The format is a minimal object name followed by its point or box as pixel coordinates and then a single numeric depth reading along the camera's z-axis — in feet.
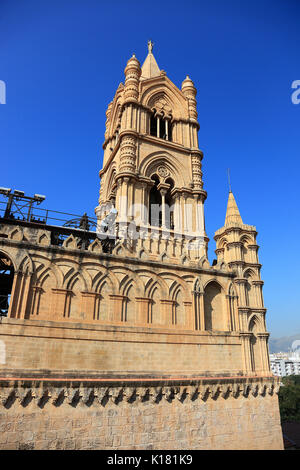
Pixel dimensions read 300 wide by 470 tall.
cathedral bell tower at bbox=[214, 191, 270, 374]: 60.34
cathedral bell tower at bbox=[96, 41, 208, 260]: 71.05
